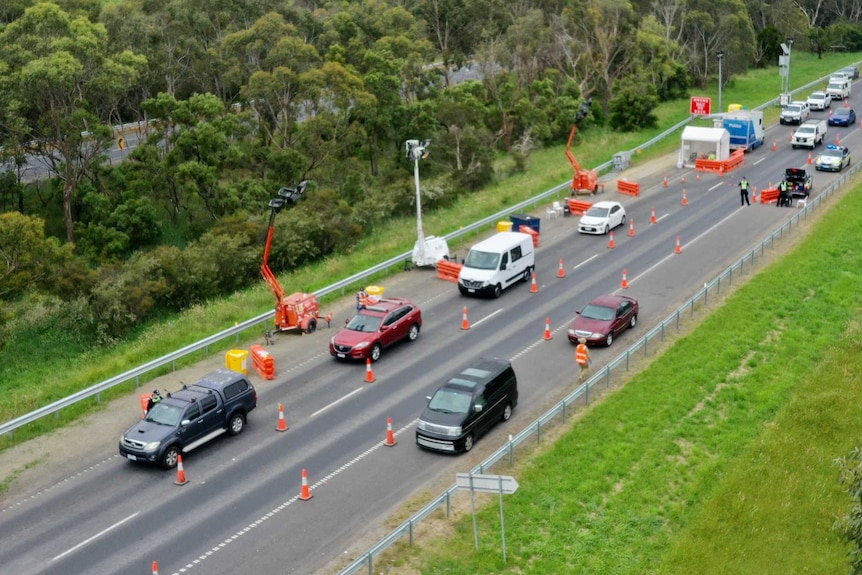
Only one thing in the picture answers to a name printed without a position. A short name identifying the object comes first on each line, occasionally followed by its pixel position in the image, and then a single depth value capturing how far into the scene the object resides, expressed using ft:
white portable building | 187.93
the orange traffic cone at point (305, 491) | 78.84
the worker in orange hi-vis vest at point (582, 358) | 97.91
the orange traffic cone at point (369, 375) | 101.04
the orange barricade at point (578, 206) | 162.71
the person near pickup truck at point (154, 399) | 91.15
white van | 124.26
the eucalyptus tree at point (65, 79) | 159.53
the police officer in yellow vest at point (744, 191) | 162.50
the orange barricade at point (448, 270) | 132.05
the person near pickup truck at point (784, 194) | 159.22
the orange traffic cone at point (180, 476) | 82.12
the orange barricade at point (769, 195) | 162.40
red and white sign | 225.76
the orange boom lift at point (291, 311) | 114.52
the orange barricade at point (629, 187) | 173.78
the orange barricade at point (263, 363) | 103.19
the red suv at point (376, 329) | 104.63
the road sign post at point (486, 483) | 64.28
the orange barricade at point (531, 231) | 144.97
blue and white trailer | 201.98
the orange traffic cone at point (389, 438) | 87.15
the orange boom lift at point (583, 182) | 173.68
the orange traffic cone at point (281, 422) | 91.45
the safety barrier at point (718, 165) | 187.52
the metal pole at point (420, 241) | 137.05
